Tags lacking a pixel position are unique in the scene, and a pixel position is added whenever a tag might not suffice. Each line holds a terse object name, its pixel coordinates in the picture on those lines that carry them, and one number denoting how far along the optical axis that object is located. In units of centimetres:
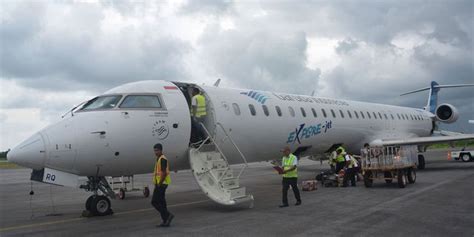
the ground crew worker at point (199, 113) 1186
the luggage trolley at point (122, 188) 1472
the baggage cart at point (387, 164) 1545
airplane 938
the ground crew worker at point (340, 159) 1680
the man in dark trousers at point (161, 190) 877
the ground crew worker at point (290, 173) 1161
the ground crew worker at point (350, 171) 1614
